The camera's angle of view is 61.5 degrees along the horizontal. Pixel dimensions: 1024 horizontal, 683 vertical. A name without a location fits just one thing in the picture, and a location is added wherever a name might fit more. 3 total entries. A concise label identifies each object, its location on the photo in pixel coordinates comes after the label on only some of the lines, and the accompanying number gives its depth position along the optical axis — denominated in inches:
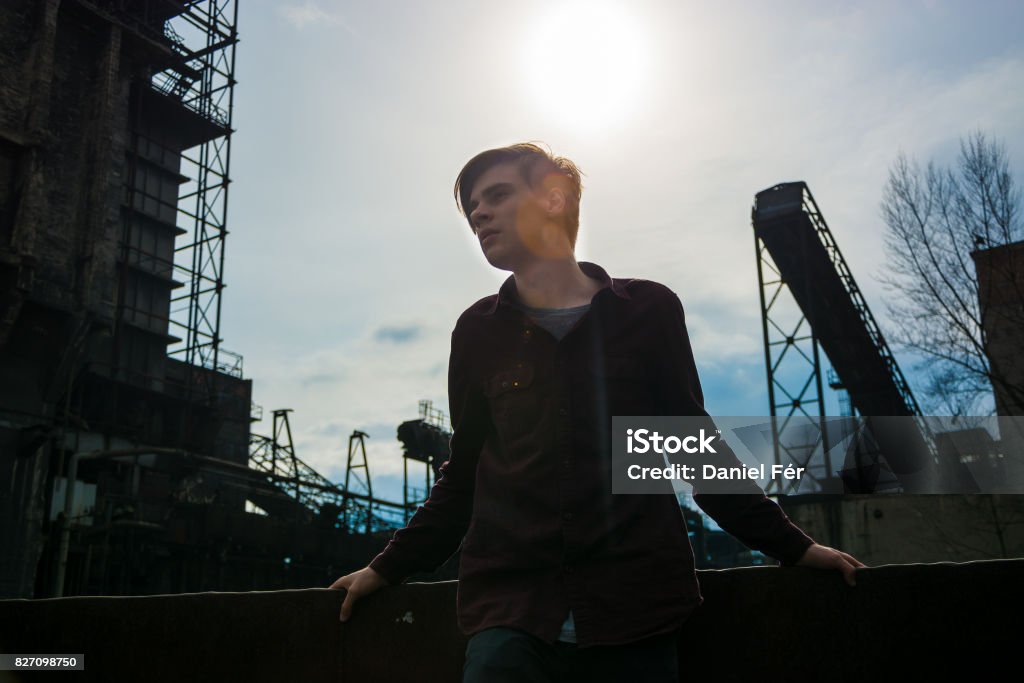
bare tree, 593.3
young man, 70.5
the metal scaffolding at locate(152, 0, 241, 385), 1341.0
